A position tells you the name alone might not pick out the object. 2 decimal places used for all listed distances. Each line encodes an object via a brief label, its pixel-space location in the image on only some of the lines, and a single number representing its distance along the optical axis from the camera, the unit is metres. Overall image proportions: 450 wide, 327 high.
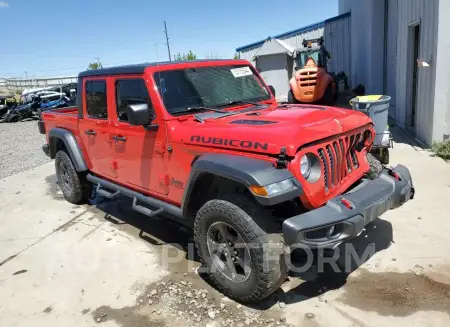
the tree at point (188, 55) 44.71
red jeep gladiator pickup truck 2.94
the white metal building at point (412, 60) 6.89
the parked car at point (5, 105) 20.77
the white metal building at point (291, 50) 18.83
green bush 6.67
